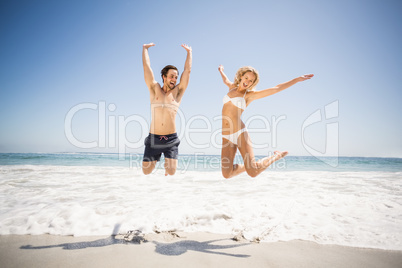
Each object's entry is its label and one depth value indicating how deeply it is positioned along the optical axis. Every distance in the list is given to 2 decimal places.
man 3.99
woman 3.64
